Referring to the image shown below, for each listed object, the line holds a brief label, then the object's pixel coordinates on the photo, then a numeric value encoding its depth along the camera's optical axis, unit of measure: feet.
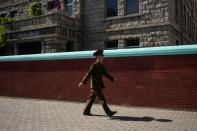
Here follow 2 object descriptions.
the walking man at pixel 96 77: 35.02
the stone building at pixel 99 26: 65.82
